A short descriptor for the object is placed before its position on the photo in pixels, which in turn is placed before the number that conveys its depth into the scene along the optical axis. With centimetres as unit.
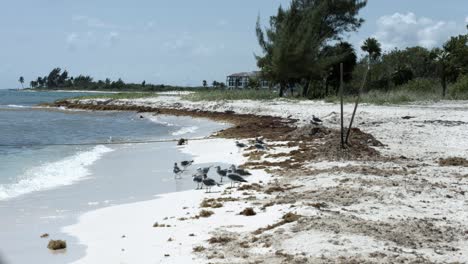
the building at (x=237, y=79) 13525
